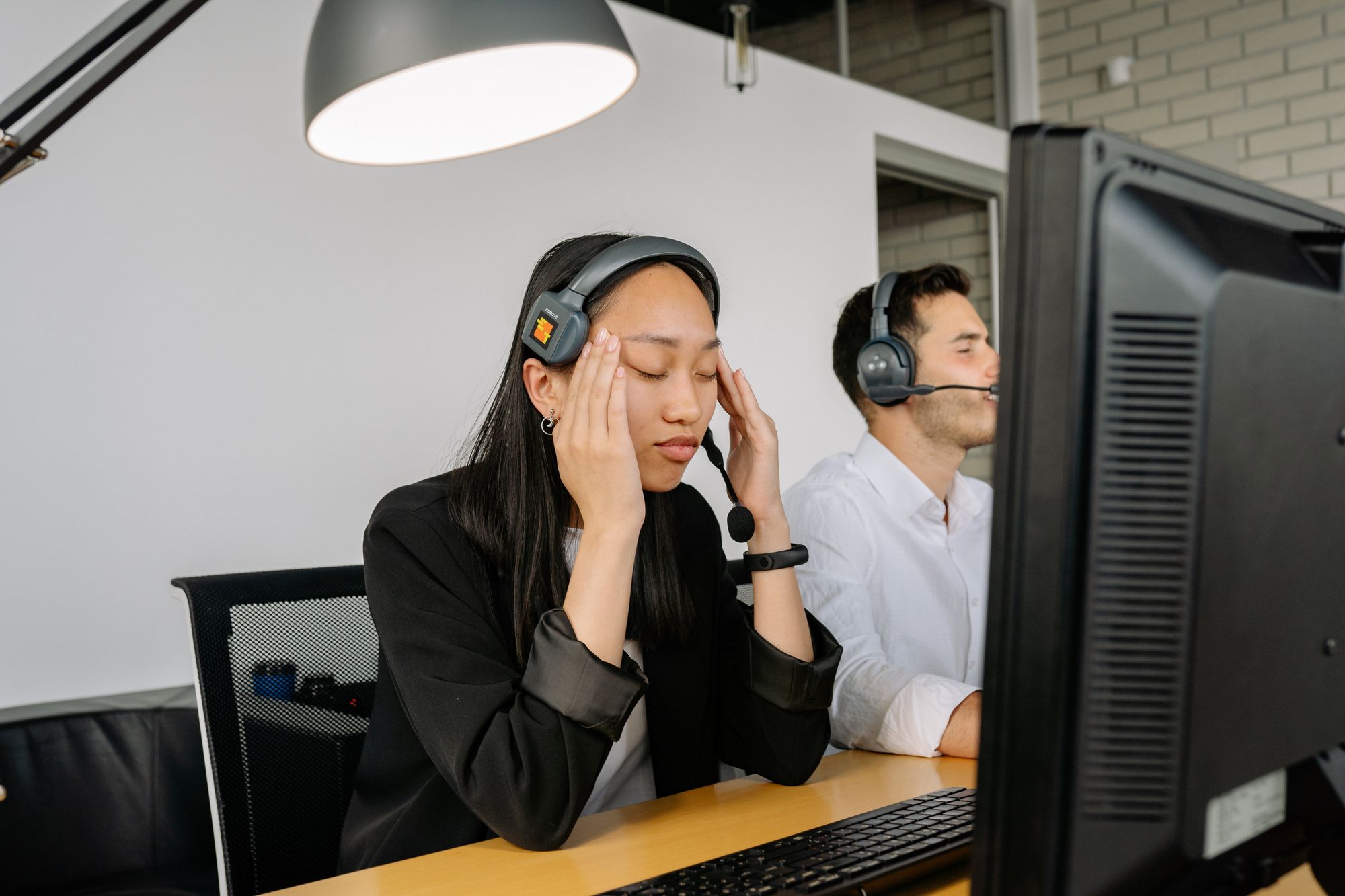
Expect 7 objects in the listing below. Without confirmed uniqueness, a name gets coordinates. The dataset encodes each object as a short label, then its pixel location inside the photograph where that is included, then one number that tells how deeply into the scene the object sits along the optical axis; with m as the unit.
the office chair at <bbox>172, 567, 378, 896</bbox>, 1.15
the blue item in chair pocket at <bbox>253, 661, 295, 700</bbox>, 1.19
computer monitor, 0.47
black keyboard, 0.80
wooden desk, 0.90
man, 1.40
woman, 1.00
